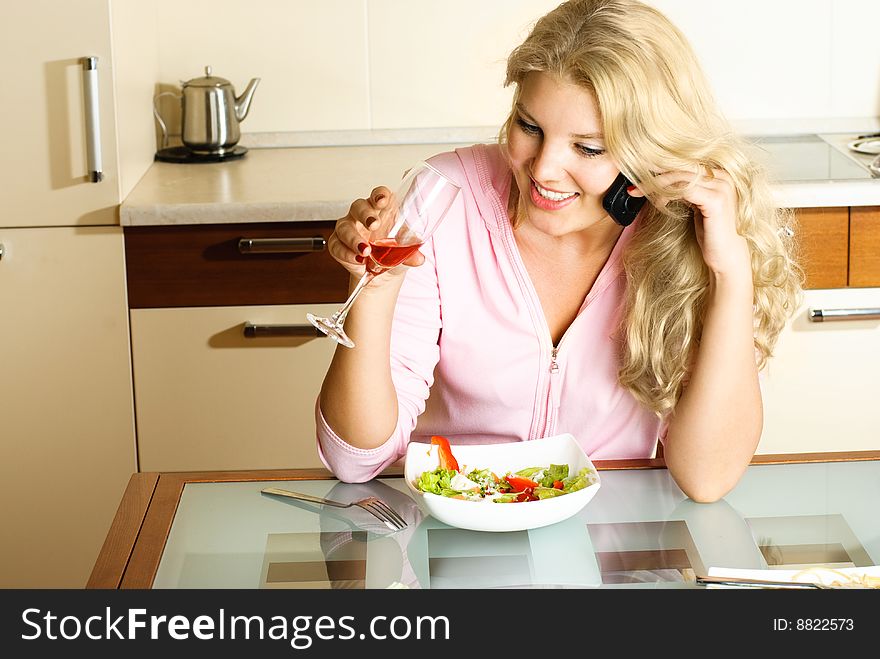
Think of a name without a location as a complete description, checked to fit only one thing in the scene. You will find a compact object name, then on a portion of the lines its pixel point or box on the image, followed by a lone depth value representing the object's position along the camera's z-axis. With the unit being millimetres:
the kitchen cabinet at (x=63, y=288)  2264
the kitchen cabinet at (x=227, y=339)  2318
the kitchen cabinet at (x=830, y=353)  2365
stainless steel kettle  2625
